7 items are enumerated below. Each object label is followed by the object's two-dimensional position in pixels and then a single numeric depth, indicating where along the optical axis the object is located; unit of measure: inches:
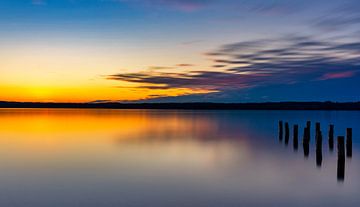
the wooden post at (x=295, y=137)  914.7
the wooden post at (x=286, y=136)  1032.8
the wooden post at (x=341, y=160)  532.7
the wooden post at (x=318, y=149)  683.0
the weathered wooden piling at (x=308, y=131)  815.6
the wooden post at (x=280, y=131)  1139.5
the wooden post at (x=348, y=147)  733.3
